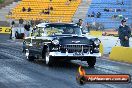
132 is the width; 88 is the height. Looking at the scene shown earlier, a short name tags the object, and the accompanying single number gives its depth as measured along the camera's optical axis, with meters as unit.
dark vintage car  14.91
